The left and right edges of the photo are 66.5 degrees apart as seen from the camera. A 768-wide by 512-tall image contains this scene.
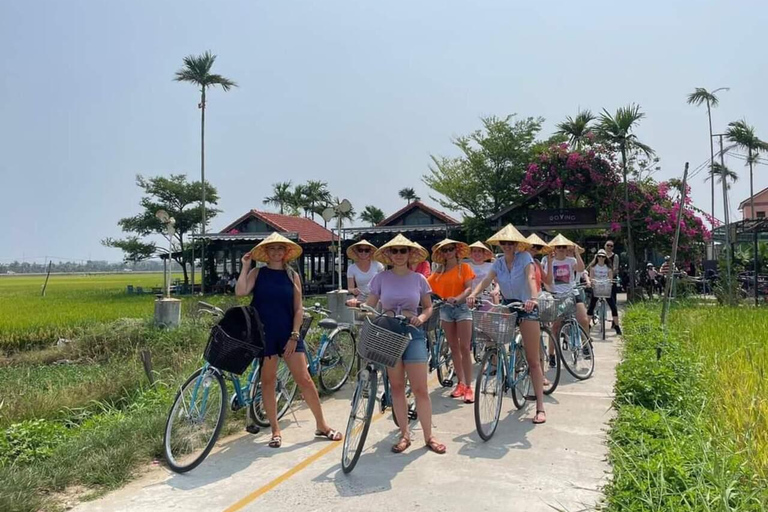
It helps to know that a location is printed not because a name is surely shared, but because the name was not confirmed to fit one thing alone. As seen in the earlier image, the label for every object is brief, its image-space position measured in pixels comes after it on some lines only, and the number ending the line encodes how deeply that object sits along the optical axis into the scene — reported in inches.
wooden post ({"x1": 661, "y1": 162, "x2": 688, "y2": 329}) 309.7
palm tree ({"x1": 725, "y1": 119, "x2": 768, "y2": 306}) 1203.9
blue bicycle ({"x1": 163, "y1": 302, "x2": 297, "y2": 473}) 170.7
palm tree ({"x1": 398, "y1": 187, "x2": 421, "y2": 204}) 2437.3
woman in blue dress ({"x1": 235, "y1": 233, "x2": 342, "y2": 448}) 185.5
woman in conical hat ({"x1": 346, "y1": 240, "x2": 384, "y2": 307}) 269.4
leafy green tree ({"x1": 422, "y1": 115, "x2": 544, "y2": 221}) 969.5
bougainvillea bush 687.7
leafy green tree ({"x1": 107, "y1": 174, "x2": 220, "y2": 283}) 1385.3
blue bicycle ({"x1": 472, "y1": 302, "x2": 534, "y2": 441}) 187.3
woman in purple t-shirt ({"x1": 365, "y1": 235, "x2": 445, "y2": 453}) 174.1
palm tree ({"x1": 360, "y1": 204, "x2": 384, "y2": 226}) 2225.8
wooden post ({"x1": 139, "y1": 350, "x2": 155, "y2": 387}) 282.7
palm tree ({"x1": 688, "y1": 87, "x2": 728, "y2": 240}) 1100.5
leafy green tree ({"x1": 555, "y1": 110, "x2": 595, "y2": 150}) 788.0
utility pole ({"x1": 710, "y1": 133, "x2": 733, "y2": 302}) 521.8
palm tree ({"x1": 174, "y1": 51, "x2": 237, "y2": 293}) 1259.2
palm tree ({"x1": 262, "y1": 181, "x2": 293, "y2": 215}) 2190.0
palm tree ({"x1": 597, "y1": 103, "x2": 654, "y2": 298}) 670.5
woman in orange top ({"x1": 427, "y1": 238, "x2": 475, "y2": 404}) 237.1
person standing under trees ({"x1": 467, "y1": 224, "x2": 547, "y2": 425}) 205.8
